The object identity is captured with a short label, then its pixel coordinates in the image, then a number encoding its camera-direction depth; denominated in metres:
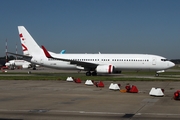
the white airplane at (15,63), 100.96
